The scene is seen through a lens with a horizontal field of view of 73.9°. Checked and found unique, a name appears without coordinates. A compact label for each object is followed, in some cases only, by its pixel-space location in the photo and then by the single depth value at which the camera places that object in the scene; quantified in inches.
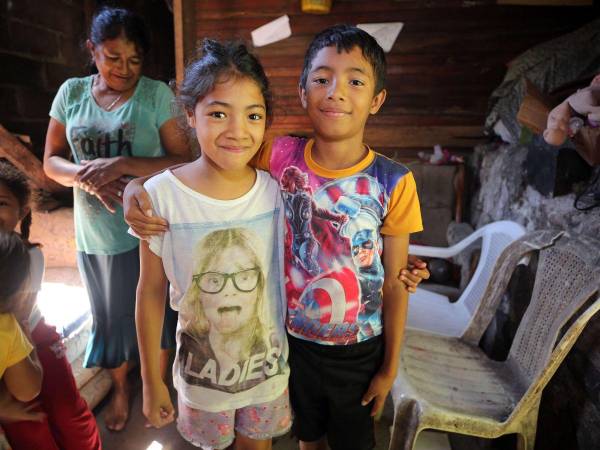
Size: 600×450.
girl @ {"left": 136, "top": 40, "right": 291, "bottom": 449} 45.4
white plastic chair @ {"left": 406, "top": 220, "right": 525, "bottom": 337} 96.7
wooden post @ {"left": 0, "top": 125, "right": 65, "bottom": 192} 94.7
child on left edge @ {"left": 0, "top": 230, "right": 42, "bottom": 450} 47.3
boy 47.9
